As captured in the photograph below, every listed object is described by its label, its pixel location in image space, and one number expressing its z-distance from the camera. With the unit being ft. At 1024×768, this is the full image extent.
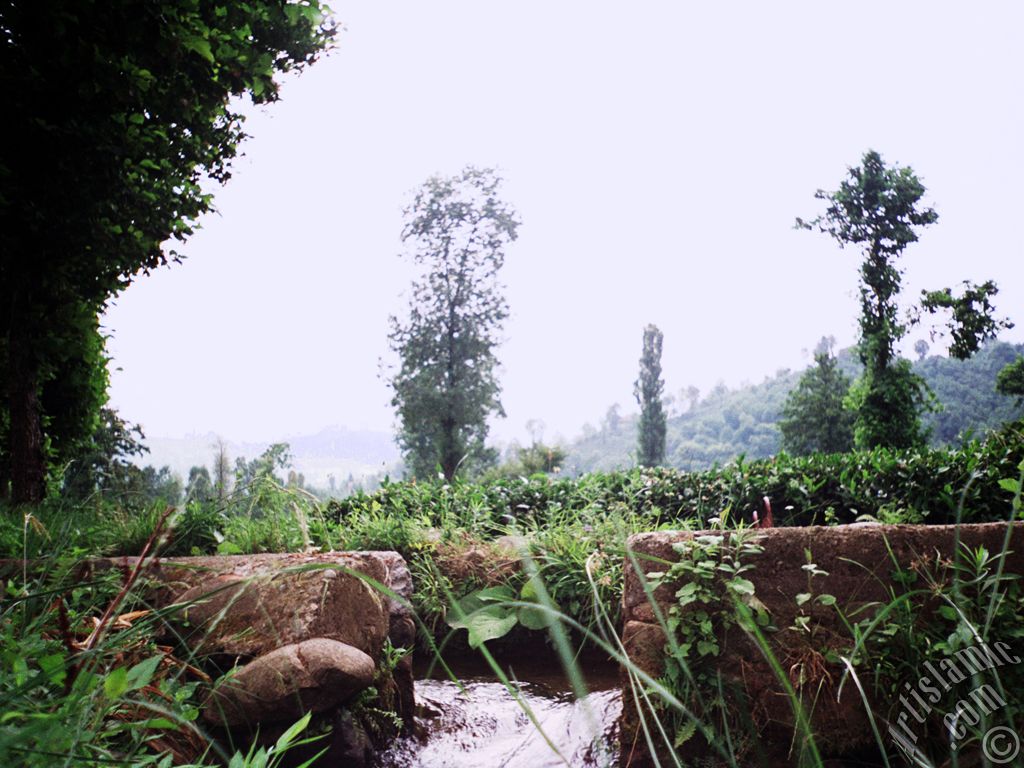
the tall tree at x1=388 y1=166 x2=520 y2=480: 74.38
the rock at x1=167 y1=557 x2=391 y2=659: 8.80
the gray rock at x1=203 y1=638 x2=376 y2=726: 7.82
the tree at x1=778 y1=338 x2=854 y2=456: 97.91
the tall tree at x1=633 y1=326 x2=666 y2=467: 123.44
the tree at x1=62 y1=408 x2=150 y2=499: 31.22
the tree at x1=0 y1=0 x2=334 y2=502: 16.51
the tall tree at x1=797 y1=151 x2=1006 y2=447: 58.39
